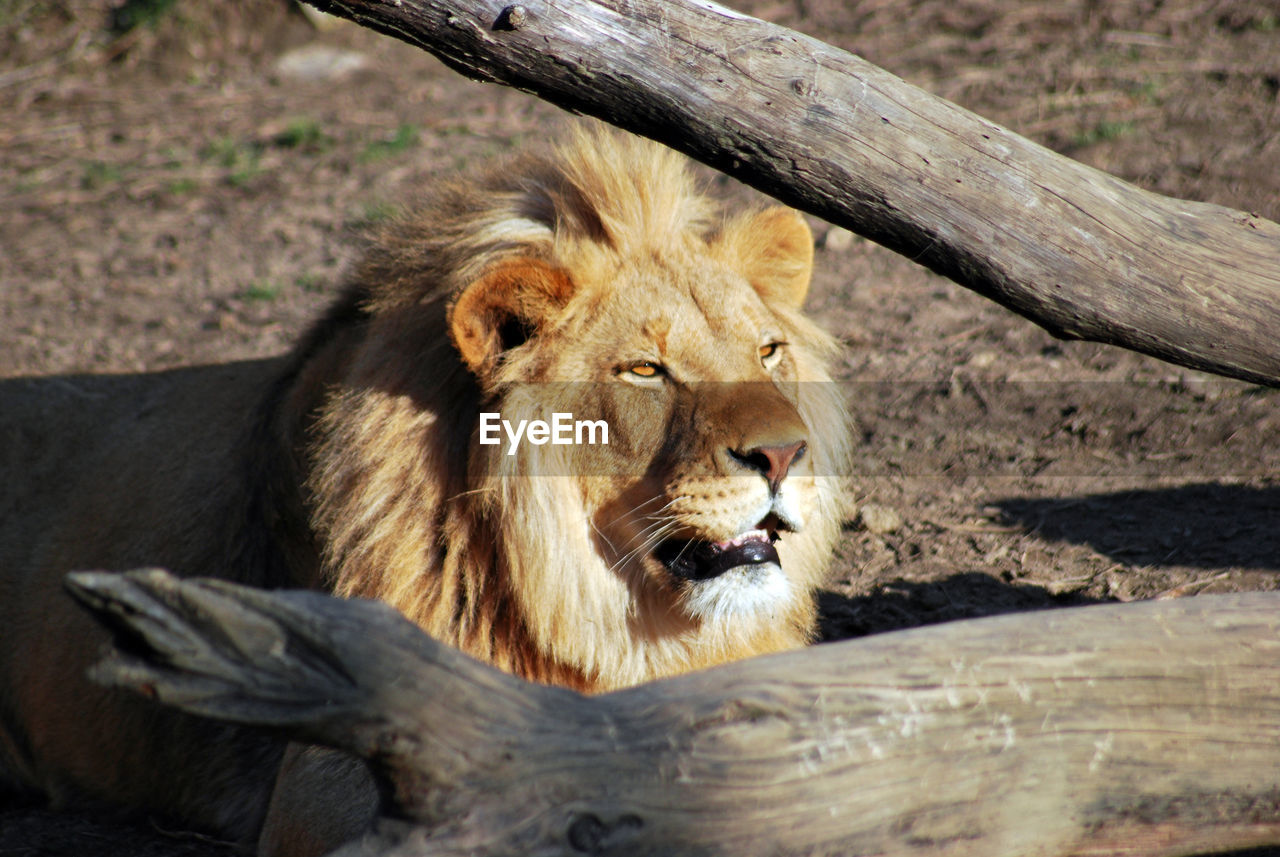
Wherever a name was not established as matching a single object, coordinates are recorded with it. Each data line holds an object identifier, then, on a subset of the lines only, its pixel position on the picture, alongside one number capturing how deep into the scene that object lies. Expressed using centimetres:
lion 627
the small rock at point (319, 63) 2073
